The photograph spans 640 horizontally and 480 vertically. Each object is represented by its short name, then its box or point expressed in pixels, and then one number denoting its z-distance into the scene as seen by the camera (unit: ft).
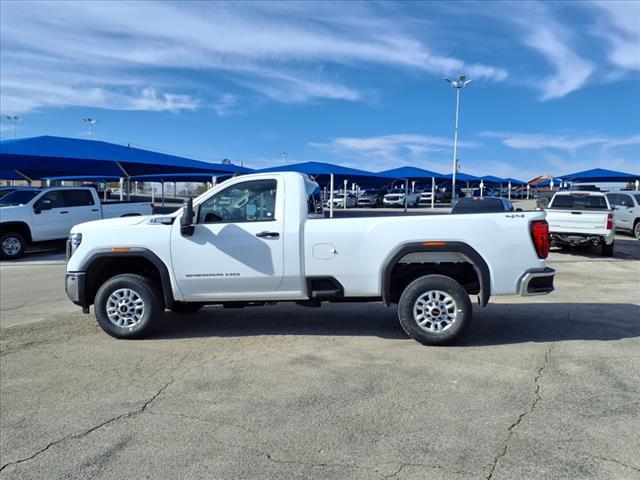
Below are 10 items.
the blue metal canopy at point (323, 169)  95.52
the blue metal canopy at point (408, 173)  120.59
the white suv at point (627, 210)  60.23
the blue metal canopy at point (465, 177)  171.73
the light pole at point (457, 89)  129.94
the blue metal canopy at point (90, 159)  58.75
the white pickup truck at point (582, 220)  42.86
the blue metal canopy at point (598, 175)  132.16
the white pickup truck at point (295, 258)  18.20
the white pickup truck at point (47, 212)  47.34
